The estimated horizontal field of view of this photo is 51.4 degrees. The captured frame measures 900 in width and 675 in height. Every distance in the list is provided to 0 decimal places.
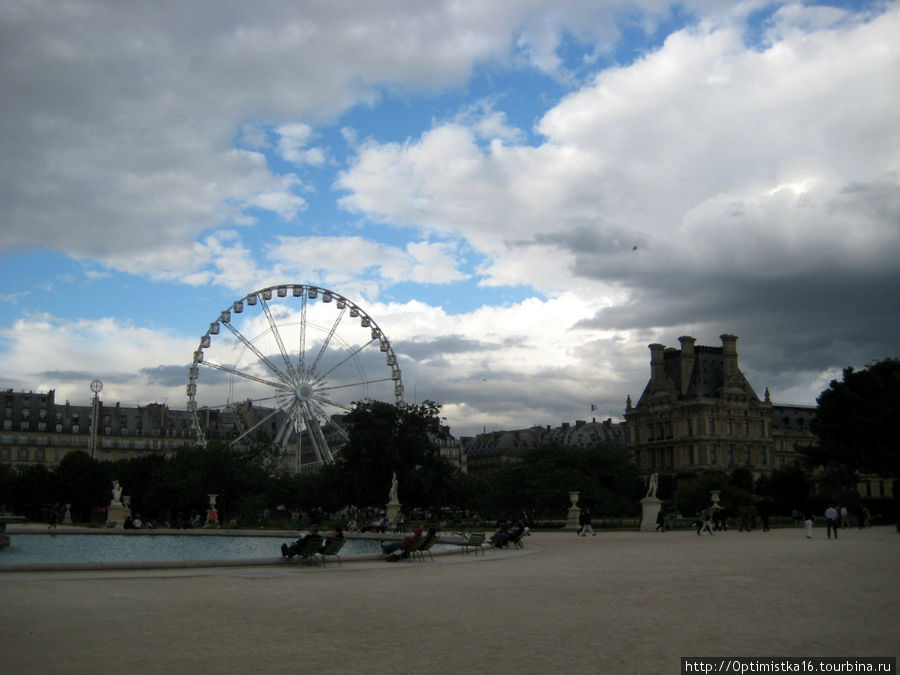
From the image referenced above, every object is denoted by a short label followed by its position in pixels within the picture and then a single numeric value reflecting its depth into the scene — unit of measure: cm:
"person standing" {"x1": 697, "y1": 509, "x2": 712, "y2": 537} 3638
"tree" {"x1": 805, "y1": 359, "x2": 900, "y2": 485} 5228
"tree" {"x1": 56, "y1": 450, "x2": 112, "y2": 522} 7531
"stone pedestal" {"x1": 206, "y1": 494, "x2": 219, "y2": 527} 4704
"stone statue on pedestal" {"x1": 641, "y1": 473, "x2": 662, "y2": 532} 4291
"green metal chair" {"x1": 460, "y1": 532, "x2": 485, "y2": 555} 2532
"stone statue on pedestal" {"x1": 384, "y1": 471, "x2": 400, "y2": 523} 4573
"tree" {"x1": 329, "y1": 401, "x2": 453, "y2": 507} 5969
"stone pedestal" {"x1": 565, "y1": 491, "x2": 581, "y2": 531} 4558
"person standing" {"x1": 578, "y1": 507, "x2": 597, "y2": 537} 3894
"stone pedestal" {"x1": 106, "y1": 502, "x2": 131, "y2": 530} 5130
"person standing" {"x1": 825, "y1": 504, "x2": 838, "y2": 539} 3288
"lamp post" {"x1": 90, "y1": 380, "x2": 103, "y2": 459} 8419
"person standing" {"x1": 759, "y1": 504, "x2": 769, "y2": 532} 4024
